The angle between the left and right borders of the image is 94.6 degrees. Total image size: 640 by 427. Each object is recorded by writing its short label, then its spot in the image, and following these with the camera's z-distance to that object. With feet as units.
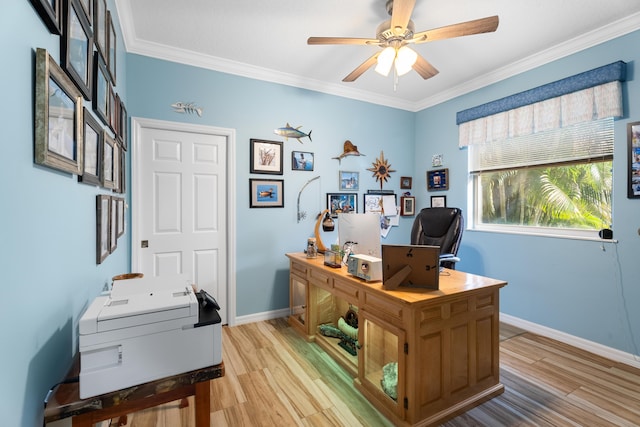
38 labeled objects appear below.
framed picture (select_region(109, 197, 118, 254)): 5.85
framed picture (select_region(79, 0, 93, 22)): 3.96
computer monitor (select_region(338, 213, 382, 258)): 7.83
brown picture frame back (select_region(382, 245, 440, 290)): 5.71
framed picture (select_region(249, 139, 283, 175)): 10.59
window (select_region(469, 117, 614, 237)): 8.64
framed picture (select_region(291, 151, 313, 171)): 11.37
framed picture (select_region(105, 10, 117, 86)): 5.66
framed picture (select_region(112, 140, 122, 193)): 6.35
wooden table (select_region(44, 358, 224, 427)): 2.98
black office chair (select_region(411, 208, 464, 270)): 9.36
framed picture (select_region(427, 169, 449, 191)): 12.84
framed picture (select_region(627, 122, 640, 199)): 7.64
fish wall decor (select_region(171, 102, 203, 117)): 9.43
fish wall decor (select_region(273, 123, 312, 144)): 10.69
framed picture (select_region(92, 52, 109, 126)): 4.66
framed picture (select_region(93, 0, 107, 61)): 4.67
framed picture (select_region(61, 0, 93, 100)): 3.35
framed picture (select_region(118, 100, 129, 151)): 7.25
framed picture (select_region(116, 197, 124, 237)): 6.74
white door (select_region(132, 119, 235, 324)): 9.16
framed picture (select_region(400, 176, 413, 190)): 14.05
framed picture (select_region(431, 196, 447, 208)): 12.95
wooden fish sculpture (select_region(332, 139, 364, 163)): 12.30
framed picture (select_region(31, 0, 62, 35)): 2.68
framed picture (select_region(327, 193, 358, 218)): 12.14
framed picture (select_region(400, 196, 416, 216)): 13.99
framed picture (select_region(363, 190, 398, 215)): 13.10
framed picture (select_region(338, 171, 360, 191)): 12.44
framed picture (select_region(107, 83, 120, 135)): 5.86
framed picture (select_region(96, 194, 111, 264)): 4.96
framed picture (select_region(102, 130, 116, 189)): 5.25
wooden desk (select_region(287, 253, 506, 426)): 5.34
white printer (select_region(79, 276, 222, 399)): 3.15
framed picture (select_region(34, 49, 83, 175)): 2.72
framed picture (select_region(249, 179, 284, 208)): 10.59
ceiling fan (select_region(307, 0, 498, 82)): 5.89
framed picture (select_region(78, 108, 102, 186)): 4.13
